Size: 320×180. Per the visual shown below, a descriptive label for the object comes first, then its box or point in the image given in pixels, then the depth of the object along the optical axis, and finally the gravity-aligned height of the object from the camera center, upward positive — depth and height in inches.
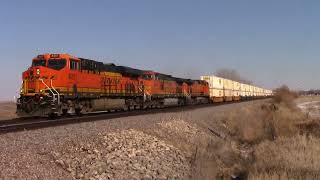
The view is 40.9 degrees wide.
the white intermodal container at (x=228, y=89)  2564.5 +34.3
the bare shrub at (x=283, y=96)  2603.3 -12.5
